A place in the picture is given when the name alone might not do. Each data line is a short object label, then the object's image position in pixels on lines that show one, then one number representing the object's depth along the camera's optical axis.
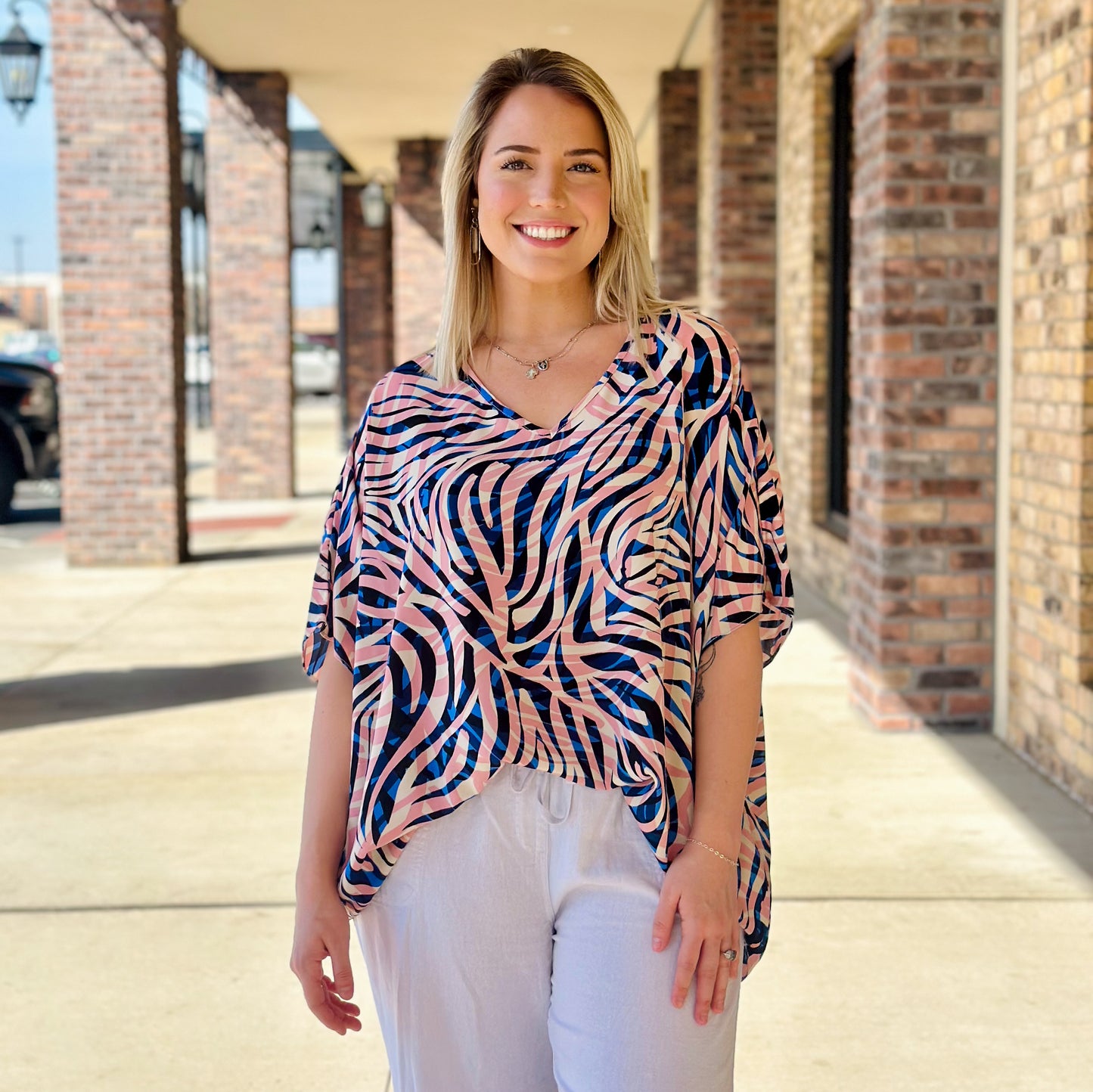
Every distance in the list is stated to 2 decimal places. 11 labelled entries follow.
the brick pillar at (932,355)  5.37
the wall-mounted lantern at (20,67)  10.97
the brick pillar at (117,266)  10.25
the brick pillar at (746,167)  10.30
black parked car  13.30
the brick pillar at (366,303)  23.06
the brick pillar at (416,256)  19.39
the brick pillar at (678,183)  14.02
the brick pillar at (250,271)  14.35
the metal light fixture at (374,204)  19.19
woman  1.70
